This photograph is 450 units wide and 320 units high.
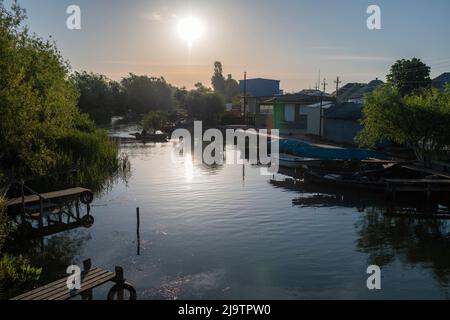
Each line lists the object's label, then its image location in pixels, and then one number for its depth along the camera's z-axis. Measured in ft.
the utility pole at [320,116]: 188.09
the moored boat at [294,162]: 130.39
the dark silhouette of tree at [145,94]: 414.00
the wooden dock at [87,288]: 35.58
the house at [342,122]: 165.99
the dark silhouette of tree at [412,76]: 225.56
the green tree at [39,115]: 57.72
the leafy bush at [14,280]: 39.59
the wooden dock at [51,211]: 67.46
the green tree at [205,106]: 312.54
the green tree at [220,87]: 644.69
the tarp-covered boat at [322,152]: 128.57
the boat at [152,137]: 233.94
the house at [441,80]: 245.04
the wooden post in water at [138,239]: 60.85
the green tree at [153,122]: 257.96
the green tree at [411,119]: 102.53
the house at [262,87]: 456.86
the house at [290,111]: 234.79
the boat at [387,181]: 92.84
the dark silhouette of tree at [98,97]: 321.73
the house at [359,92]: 286.01
